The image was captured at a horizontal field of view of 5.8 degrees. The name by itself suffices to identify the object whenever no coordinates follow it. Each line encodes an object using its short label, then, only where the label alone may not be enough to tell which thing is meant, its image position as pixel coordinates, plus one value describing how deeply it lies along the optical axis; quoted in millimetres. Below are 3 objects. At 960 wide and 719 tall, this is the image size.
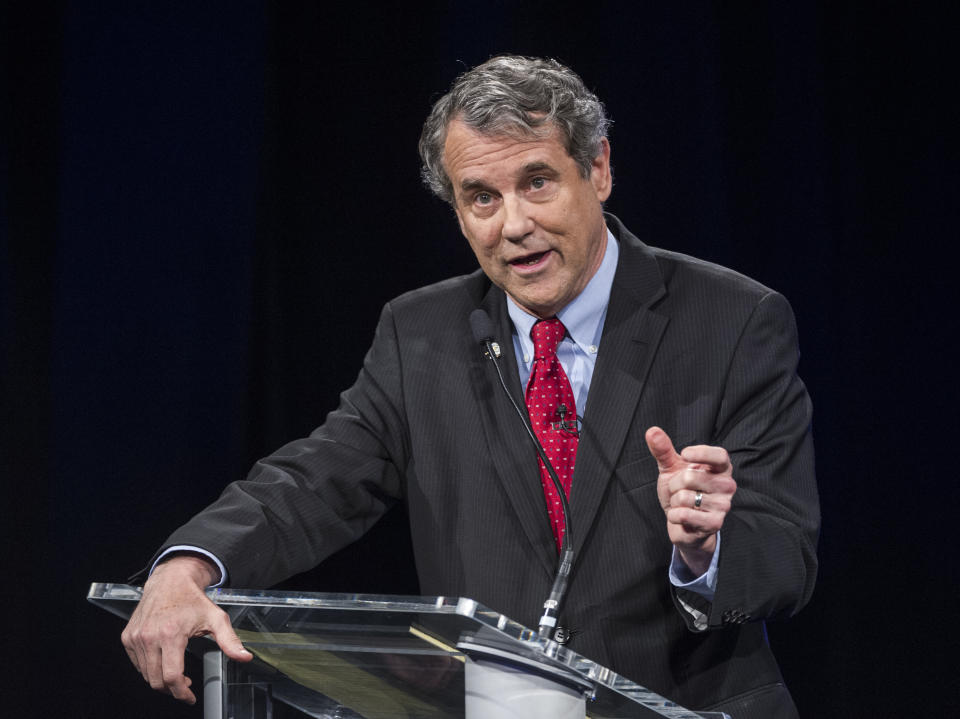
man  9862
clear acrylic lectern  9472
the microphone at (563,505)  9614
